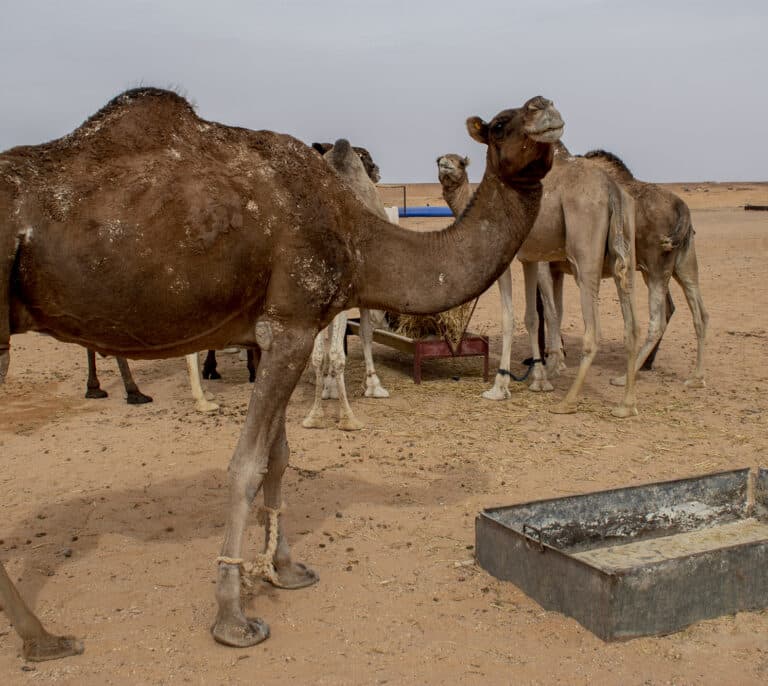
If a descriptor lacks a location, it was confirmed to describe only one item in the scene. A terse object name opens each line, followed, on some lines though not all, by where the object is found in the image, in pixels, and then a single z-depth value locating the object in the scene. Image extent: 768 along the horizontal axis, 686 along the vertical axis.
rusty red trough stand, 10.39
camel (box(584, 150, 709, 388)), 9.86
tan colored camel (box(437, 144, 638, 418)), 8.84
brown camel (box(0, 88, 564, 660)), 3.86
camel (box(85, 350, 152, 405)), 9.45
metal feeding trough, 4.07
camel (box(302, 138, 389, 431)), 8.41
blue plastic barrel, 32.97
